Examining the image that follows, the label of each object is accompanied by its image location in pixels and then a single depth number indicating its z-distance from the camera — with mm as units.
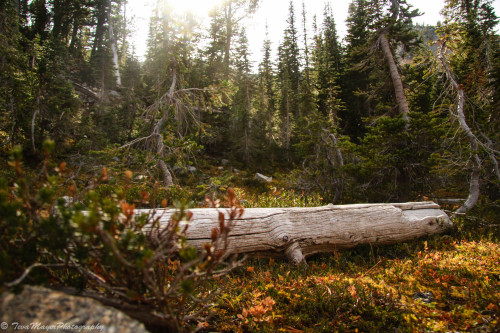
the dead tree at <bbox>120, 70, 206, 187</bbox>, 6945
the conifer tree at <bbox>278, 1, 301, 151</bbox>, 23344
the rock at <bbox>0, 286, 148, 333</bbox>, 1316
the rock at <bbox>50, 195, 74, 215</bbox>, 1536
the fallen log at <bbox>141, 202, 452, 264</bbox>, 4375
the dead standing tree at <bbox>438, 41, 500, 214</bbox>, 6281
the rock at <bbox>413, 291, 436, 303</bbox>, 3154
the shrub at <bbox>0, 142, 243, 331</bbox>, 1450
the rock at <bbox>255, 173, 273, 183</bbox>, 14680
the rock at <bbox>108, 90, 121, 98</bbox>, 22562
